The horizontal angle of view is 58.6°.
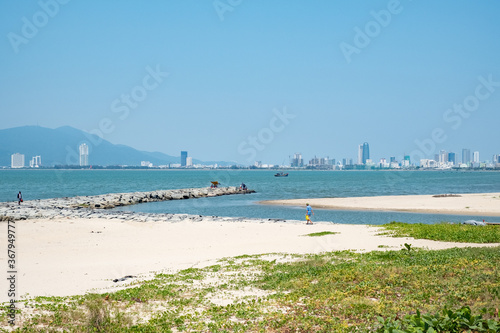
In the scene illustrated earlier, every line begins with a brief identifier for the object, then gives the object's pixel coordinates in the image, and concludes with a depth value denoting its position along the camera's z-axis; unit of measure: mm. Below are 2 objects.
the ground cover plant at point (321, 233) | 26031
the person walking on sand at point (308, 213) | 34297
